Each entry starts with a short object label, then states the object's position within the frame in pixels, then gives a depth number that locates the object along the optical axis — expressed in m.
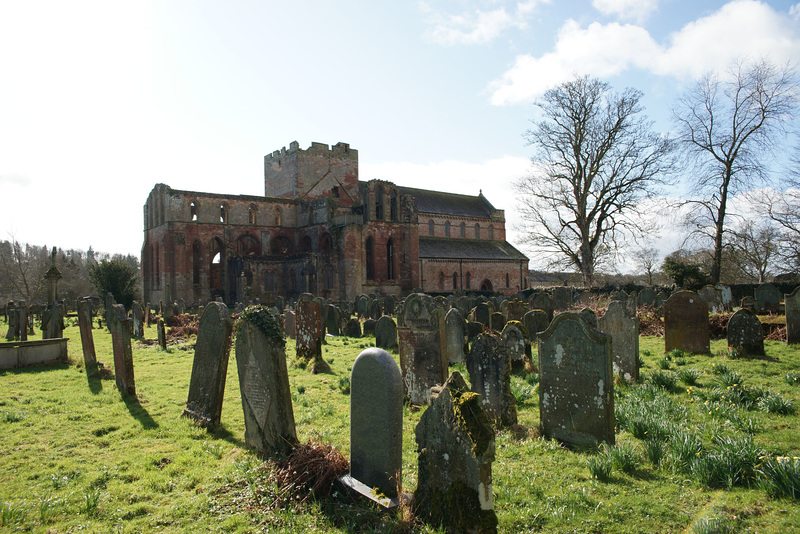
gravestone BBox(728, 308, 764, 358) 9.95
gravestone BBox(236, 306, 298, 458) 5.15
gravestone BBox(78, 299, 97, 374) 9.97
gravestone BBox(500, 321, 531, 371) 9.43
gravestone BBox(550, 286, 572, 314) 20.16
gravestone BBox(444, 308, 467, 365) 10.52
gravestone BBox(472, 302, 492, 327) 14.87
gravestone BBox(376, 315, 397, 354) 12.86
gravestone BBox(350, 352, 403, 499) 4.14
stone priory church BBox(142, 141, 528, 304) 34.88
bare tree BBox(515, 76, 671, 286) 27.23
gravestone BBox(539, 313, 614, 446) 5.41
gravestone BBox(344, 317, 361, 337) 17.23
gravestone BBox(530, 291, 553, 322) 17.58
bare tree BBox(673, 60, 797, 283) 24.88
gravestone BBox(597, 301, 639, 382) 8.27
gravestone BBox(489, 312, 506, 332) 14.15
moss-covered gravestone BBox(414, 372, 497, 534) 3.46
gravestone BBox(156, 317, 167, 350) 14.98
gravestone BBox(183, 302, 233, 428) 6.42
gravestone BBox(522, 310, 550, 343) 11.92
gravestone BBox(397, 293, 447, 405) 7.43
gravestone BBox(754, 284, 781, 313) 17.34
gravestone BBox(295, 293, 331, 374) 11.04
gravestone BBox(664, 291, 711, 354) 10.79
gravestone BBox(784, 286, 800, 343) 11.41
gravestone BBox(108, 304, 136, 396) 8.25
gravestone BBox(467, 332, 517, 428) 6.30
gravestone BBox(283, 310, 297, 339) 16.28
